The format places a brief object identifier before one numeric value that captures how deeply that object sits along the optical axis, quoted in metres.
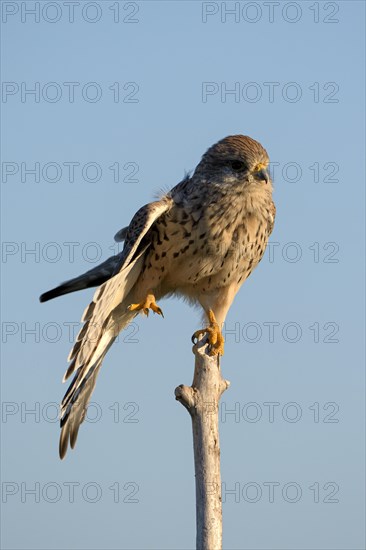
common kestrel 15.74
